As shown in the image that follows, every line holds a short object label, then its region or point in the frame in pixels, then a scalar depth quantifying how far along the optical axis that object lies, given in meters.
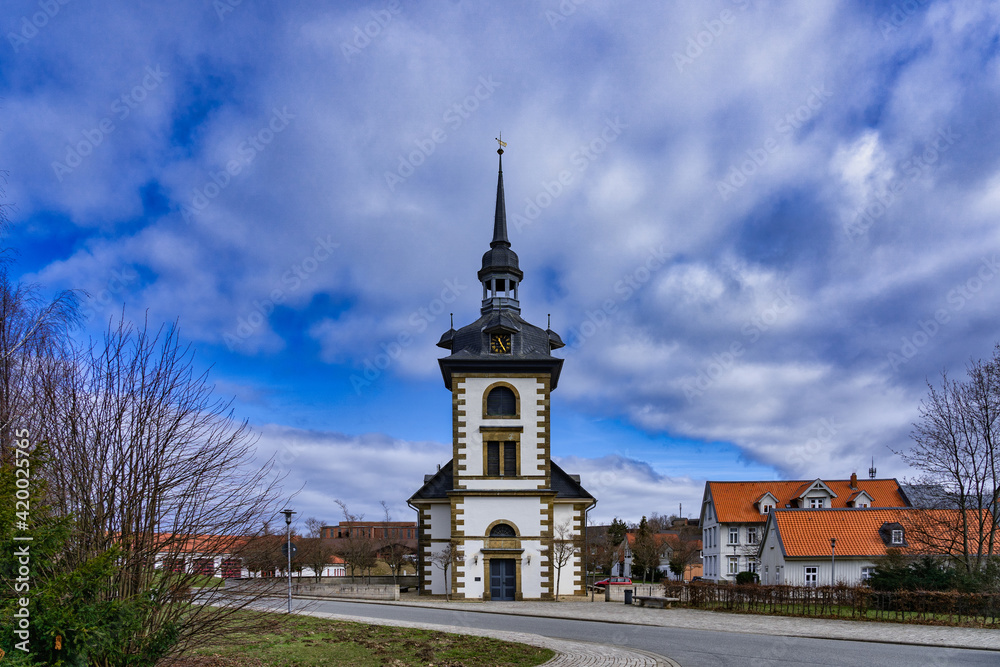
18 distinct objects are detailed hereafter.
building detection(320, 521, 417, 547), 126.11
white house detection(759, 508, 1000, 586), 40.66
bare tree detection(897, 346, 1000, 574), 28.44
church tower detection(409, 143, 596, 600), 33.62
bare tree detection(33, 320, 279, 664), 8.05
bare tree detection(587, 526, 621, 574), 82.14
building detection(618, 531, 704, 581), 82.06
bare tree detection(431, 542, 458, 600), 33.47
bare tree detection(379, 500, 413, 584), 56.12
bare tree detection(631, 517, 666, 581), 79.21
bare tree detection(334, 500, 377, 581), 55.69
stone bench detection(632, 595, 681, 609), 28.53
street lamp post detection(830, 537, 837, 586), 39.31
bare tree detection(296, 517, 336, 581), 47.19
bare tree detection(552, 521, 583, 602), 34.75
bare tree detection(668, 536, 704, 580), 74.79
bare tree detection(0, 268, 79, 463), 8.45
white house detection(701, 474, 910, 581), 55.28
